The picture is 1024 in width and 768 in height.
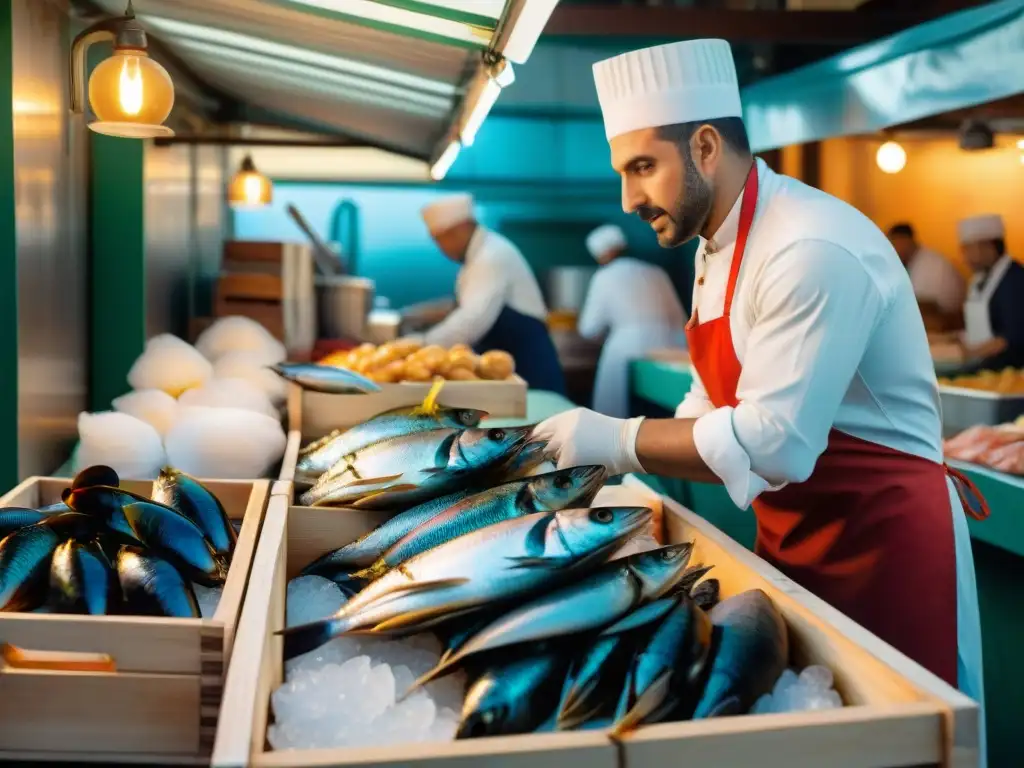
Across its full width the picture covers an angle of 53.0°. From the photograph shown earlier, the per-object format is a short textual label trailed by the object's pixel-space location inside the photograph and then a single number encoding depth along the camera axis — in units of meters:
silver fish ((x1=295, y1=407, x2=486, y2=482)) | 2.39
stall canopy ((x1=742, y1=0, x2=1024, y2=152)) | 4.38
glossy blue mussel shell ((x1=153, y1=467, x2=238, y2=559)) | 1.90
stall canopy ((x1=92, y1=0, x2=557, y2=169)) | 2.92
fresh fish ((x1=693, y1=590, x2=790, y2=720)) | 1.33
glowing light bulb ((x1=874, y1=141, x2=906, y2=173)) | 8.59
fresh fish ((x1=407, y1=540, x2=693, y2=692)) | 1.41
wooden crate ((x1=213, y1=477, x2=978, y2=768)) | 1.12
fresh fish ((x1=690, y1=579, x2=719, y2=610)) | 1.73
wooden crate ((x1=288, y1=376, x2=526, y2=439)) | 3.56
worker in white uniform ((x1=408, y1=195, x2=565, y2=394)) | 6.69
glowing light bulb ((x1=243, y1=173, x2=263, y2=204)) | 6.39
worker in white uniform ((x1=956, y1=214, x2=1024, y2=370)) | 6.86
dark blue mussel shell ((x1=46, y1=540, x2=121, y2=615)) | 1.52
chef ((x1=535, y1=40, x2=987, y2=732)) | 2.00
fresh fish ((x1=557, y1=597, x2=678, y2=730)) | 1.32
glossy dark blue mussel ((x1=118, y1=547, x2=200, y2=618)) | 1.51
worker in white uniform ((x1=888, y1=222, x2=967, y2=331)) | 9.25
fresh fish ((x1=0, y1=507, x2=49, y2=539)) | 1.84
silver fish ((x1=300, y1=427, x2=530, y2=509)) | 2.03
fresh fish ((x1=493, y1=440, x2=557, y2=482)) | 2.09
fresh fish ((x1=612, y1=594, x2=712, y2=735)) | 1.28
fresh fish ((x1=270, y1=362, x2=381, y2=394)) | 3.49
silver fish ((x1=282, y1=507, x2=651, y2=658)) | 1.48
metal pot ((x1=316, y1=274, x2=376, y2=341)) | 6.79
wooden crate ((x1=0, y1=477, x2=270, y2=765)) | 1.40
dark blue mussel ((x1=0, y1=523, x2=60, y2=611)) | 1.54
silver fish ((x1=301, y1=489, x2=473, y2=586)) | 1.89
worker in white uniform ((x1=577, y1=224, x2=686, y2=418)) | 9.21
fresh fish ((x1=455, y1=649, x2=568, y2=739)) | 1.28
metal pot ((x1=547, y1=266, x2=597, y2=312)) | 10.59
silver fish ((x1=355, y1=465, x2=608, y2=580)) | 1.75
